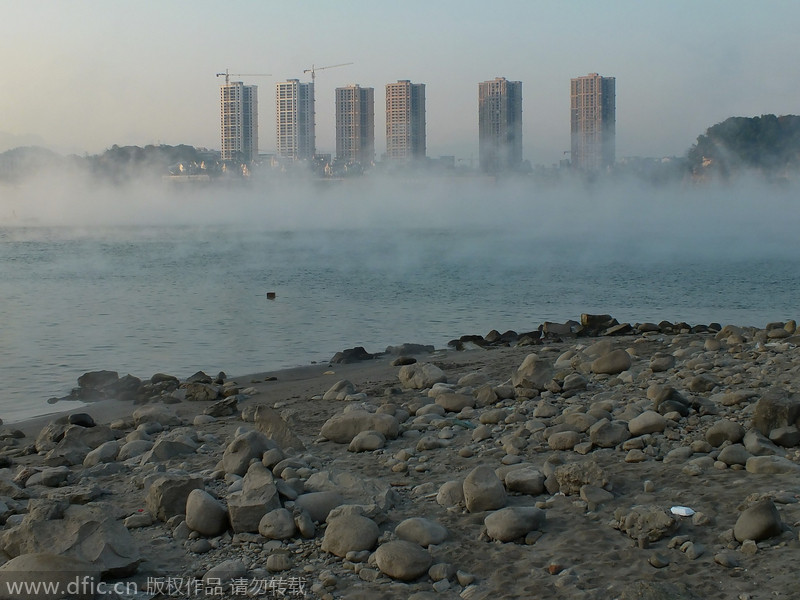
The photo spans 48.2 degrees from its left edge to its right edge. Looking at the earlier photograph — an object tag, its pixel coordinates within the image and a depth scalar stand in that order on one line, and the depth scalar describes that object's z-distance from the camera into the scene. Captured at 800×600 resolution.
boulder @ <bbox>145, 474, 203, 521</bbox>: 5.86
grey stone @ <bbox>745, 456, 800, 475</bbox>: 5.83
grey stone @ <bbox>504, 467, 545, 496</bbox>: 5.85
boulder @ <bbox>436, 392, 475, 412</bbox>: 8.70
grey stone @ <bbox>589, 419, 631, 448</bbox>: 6.80
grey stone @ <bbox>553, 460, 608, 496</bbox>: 5.78
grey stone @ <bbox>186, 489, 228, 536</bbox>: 5.47
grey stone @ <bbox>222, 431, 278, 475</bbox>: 6.60
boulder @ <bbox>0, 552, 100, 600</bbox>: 4.56
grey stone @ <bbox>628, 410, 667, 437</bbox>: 6.95
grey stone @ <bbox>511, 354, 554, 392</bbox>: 9.18
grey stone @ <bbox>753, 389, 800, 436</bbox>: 6.65
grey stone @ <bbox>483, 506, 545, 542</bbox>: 5.18
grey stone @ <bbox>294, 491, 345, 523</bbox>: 5.55
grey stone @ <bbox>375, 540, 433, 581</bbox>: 4.78
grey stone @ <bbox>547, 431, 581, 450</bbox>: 6.88
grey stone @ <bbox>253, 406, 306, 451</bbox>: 7.51
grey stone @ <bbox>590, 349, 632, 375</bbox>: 9.95
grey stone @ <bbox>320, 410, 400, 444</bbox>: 7.63
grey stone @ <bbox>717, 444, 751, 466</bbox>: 6.11
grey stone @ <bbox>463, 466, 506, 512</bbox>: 5.59
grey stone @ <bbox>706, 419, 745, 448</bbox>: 6.54
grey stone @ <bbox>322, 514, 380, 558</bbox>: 5.10
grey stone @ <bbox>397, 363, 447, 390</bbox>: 10.62
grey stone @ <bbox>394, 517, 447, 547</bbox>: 5.15
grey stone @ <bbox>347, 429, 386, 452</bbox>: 7.34
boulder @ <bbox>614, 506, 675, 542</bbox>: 5.02
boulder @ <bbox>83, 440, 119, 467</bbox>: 7.77
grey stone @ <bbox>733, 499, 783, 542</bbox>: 4.81
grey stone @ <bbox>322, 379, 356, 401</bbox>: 10.54
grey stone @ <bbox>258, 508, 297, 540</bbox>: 5.31
